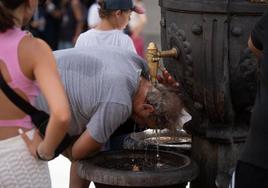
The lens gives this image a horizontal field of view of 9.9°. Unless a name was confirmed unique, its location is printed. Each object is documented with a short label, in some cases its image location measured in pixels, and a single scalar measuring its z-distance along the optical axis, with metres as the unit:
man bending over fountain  6.96
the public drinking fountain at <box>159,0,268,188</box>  7.15
